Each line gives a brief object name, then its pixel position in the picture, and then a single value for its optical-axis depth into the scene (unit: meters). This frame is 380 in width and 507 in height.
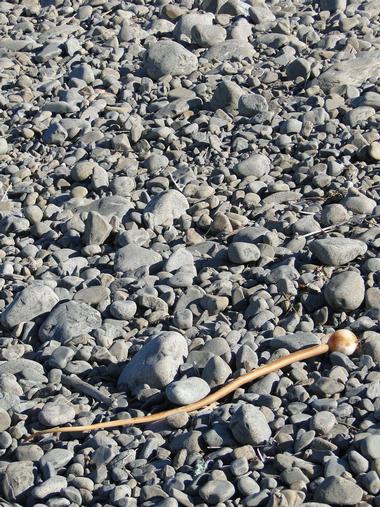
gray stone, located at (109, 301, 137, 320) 3.90
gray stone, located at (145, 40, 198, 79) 5.81
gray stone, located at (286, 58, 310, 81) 5.52
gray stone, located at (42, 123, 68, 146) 5.28
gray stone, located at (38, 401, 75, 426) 3.38
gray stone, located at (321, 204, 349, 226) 4.27
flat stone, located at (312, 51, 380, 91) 5.42
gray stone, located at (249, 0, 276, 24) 6.29
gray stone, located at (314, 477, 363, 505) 2.88
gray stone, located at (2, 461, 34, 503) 3.17
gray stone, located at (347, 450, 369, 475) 2.97
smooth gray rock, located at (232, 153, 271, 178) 4.76
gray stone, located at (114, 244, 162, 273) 4.21
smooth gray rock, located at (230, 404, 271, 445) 3.12
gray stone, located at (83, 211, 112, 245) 4.39
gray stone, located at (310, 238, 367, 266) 3.94
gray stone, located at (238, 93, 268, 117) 5.26
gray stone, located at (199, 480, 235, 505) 2.96
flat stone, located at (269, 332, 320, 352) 3.56
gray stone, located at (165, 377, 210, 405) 3.36
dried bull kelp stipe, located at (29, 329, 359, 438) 3.34
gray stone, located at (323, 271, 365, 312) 3.73
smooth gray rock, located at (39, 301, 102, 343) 3.83
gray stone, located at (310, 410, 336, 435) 3.14
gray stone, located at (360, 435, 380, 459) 2.99
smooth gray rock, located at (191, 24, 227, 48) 6.08
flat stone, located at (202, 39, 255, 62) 5.92
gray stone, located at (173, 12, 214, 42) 6.17
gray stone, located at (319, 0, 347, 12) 6.29
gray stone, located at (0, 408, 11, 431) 3.42
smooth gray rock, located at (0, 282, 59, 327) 3.96
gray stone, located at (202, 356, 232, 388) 3.45
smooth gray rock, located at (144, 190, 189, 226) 4.51
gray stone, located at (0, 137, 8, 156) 5.26
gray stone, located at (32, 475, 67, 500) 3.11
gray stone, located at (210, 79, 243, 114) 5.34
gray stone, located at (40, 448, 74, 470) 3.22
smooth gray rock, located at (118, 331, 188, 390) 3.48
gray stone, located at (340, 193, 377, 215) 4.33
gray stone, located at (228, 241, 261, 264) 4.07
